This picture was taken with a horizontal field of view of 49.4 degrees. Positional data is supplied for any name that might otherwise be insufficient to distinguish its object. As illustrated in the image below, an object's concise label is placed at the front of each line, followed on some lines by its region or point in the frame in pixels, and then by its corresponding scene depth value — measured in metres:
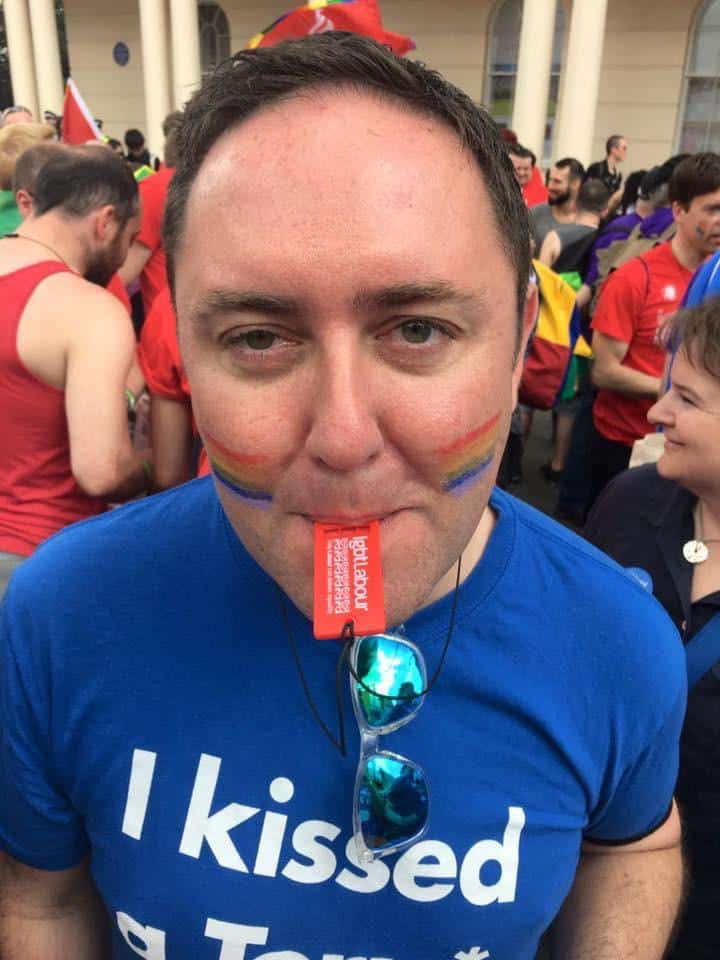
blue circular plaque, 19.45
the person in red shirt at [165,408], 2.34
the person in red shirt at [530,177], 5.58
